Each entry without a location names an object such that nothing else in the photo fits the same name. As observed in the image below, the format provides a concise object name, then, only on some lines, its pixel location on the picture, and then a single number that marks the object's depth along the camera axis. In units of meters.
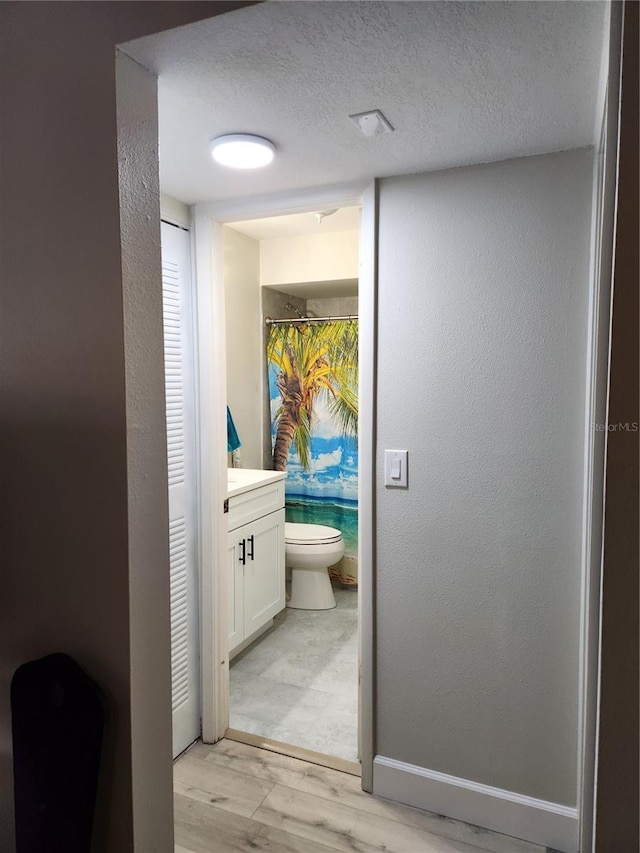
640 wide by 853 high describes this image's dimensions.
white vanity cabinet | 2.72
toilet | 3.44
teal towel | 3.31
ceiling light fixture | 1.52
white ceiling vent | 1.39
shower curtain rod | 3.72
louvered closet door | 2.09
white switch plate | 1.88
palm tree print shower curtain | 3.75
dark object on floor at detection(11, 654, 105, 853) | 1.16
